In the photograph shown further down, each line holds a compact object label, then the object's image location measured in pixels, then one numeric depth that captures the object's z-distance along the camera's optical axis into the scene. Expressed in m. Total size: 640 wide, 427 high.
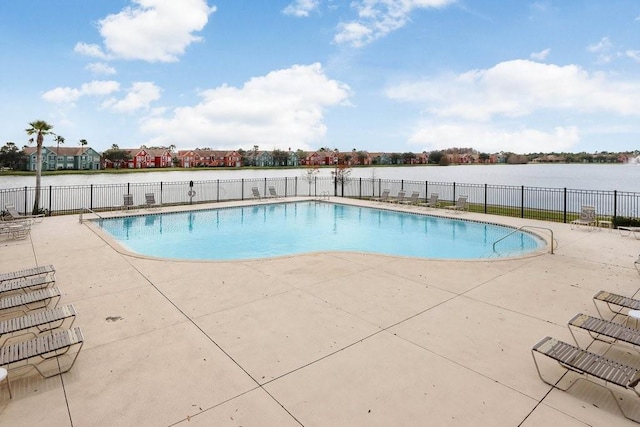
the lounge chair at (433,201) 20.02
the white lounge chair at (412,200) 20.91
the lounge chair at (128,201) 18.20
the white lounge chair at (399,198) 21.35
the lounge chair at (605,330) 4.43
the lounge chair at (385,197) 22.08
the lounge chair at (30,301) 5.52
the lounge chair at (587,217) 13.57
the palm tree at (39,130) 18.92
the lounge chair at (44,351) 3.88
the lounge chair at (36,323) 4.63
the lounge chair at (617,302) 5.52
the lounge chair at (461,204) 17.83
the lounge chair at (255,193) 23.06
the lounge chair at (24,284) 6.21
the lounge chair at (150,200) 19.11
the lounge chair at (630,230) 11.95
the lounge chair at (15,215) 14.32
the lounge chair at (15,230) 11.95
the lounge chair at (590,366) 3.55
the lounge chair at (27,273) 6.77
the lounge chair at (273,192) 24.63
